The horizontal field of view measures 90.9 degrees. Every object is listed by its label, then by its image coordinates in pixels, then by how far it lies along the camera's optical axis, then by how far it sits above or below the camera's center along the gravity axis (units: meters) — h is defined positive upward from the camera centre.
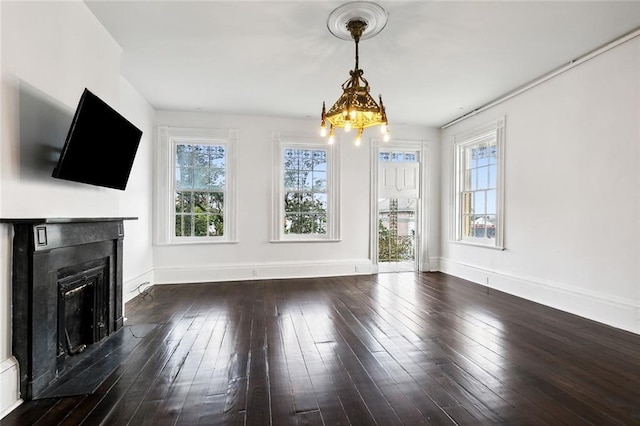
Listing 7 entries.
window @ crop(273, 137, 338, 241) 5.87 +0.39
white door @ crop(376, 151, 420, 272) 6.27 +0.03
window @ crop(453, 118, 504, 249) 4.89 +0.47
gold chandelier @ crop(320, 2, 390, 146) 2.83 +0.99
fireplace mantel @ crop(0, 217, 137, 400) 1.93 -0.50
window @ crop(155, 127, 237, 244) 5.45 +0.45
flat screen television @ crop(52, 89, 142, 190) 2.15 +0.52
